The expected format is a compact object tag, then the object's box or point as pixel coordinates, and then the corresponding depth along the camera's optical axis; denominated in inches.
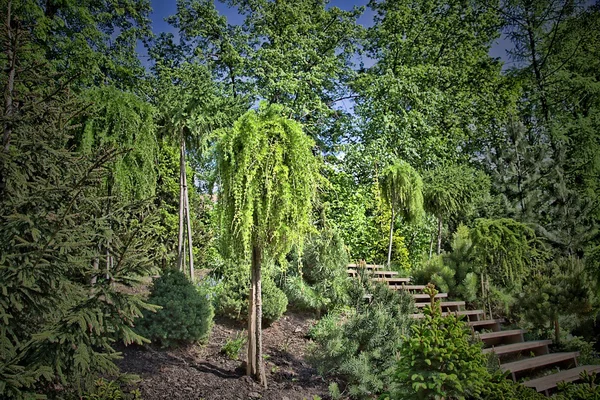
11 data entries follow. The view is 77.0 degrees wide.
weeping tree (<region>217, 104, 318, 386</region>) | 135.0
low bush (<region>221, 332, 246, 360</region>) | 165.5
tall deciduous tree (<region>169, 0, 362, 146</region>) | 351.6
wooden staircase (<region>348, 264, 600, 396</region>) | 156.6
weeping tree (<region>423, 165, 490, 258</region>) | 303.9
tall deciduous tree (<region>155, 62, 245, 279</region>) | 217.3
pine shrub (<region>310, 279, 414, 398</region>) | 137.2
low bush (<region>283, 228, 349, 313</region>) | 223.9
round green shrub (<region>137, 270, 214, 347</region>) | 151.9
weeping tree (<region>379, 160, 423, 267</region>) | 282.4
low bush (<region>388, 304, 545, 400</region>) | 80.7
